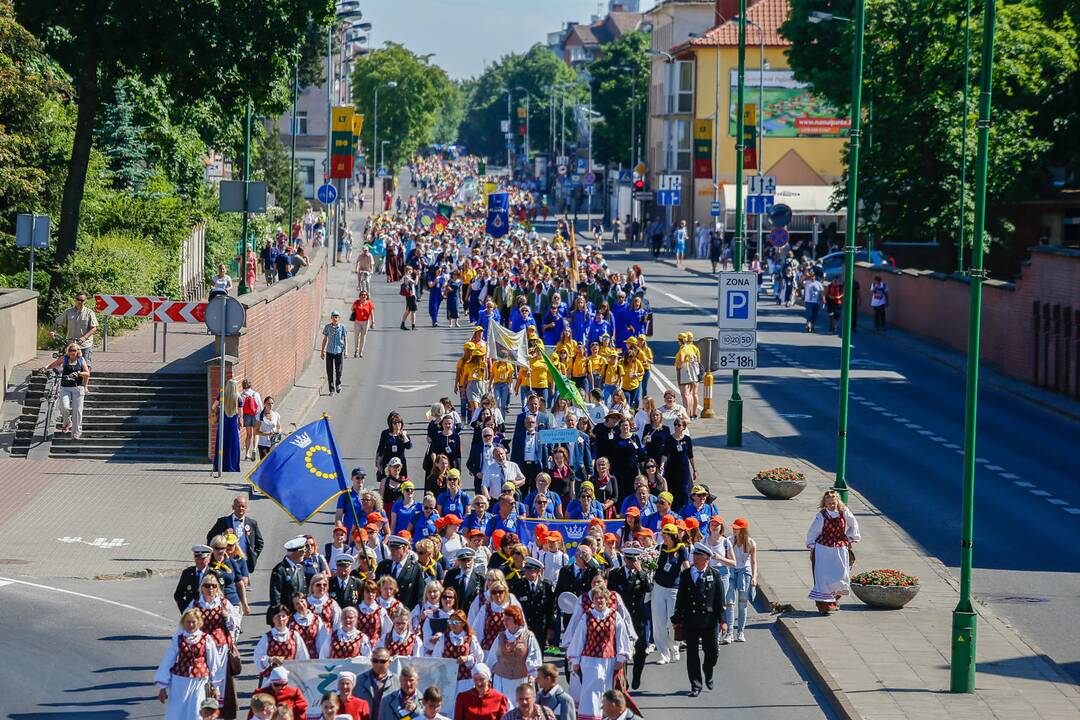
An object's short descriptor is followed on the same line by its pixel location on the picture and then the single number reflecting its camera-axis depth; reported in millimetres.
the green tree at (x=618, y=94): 122400
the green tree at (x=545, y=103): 175125
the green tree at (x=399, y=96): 138750
